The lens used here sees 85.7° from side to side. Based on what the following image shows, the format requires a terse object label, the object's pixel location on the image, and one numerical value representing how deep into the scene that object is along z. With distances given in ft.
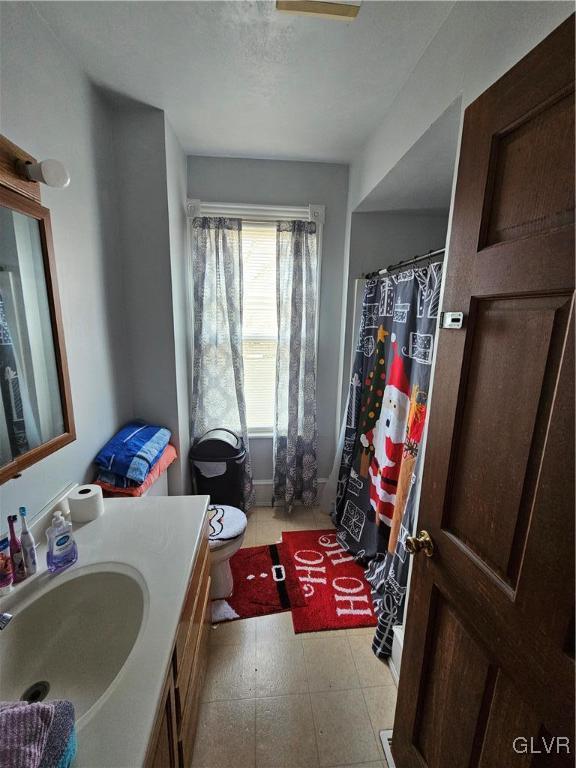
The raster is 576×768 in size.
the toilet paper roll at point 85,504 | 3.75
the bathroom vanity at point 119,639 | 1.97
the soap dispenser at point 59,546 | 2.98
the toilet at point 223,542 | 5.20
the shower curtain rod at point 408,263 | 4.36
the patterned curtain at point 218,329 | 7.23
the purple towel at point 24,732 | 1.54
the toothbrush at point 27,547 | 2.93
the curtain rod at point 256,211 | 7.10
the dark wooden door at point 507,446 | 1.80
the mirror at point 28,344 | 2.97
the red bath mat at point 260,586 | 5.61
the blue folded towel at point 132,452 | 4.83
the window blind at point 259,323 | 7.58
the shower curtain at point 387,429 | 4.82
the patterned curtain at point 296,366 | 7.43
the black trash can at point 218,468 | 7.22
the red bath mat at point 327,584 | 5.46
